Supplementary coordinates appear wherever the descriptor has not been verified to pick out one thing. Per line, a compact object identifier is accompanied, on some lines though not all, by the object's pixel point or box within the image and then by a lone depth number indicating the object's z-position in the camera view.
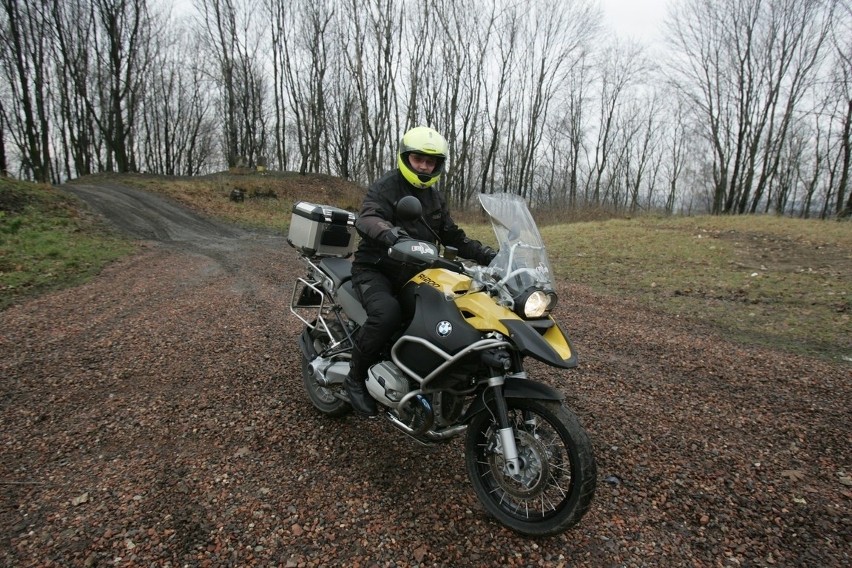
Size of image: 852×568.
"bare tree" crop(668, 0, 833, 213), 22.34
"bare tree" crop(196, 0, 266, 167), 31.92
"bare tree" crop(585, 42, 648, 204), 35.44
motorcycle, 2.36
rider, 3.00
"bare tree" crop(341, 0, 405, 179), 24.23
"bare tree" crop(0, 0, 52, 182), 24.00
